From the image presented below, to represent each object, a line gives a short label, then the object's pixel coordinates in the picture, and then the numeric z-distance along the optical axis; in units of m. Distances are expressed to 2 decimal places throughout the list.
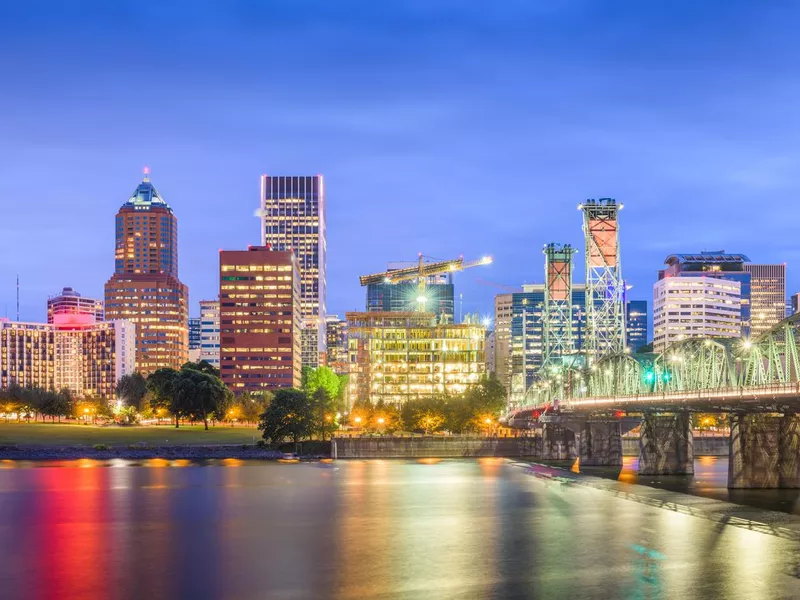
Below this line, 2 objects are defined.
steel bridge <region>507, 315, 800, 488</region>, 102.19
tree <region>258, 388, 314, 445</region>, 196.38
